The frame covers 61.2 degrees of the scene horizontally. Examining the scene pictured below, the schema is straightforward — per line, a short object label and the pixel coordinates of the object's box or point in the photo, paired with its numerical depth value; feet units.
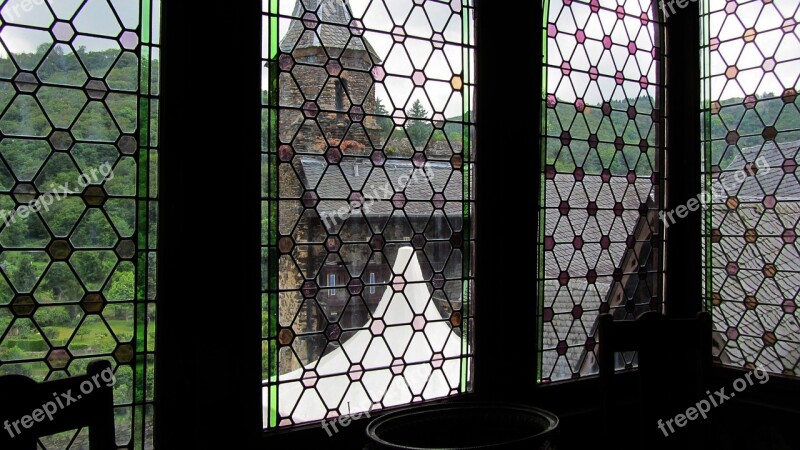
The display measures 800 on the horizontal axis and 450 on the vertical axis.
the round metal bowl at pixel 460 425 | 5.83
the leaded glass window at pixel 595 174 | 8.90
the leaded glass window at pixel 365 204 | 6.93
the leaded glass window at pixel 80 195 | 5.66
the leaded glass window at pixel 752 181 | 9.36
